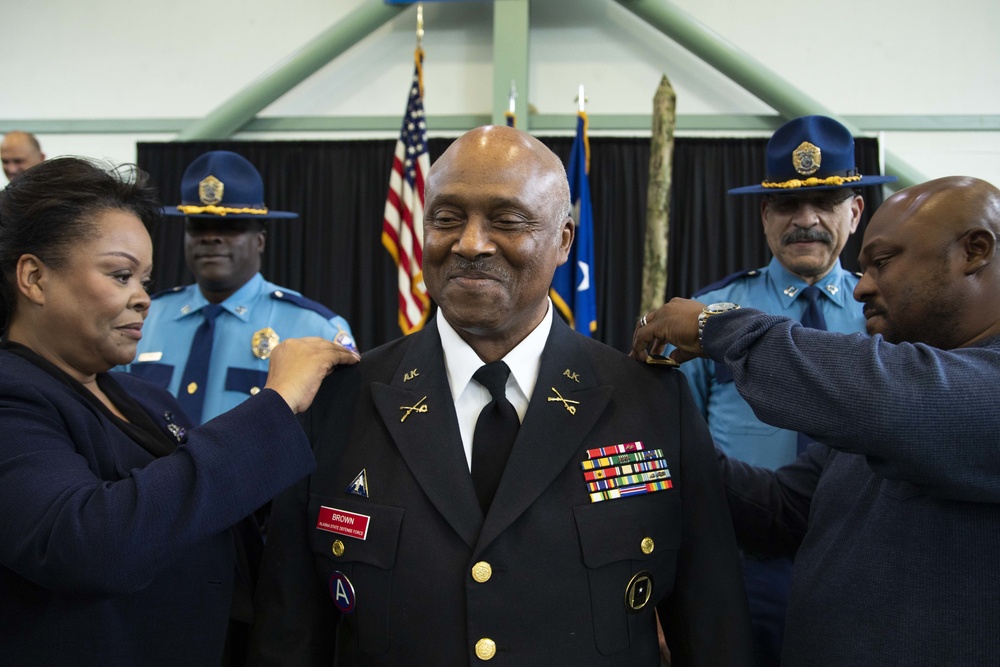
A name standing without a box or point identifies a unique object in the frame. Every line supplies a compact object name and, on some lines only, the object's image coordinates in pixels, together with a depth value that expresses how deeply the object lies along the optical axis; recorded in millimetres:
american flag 4809
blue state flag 4562
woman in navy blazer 1330
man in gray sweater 1333
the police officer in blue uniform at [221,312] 3217
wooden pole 4855
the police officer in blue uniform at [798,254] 2689
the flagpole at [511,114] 5004
